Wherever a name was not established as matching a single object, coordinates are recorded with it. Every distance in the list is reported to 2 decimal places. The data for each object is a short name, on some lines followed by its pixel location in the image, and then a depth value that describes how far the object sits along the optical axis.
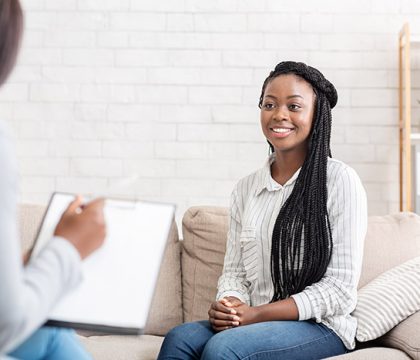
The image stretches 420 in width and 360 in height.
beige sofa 2.46
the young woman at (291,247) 1.99
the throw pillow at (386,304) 2.12
